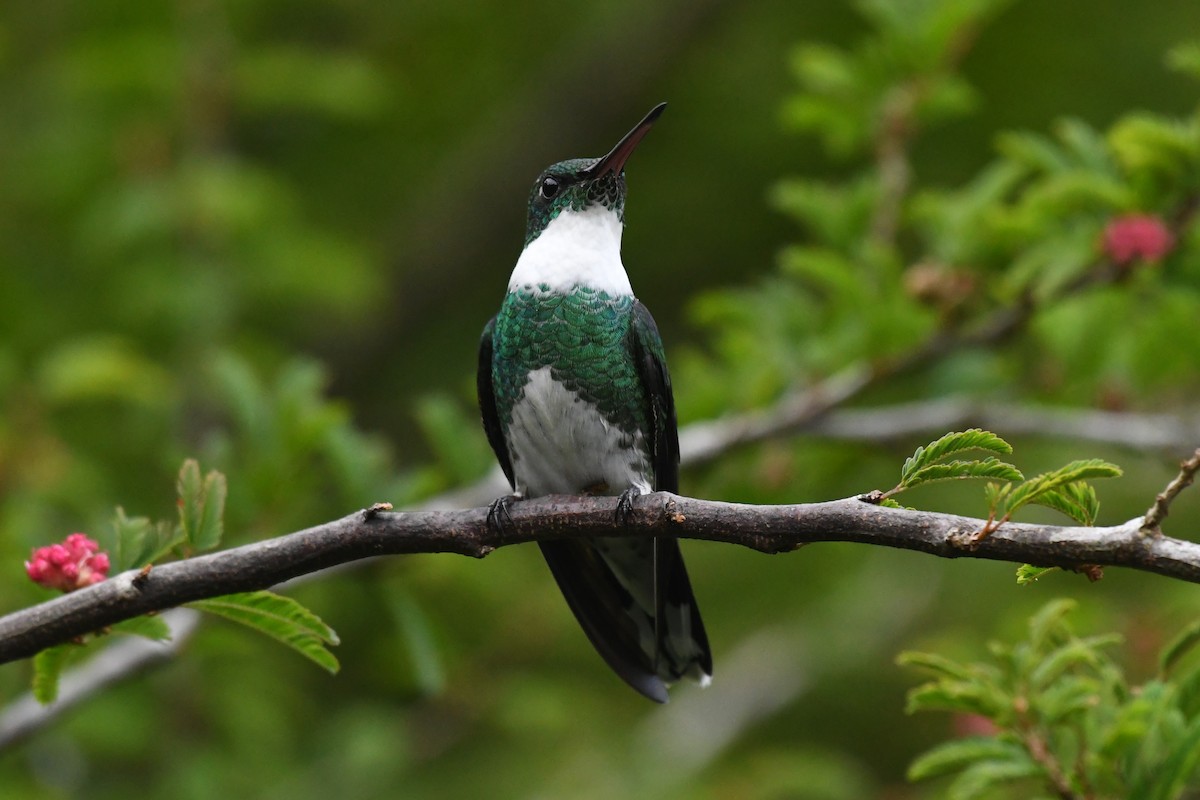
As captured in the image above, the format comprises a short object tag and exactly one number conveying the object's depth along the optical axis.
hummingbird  7.11
